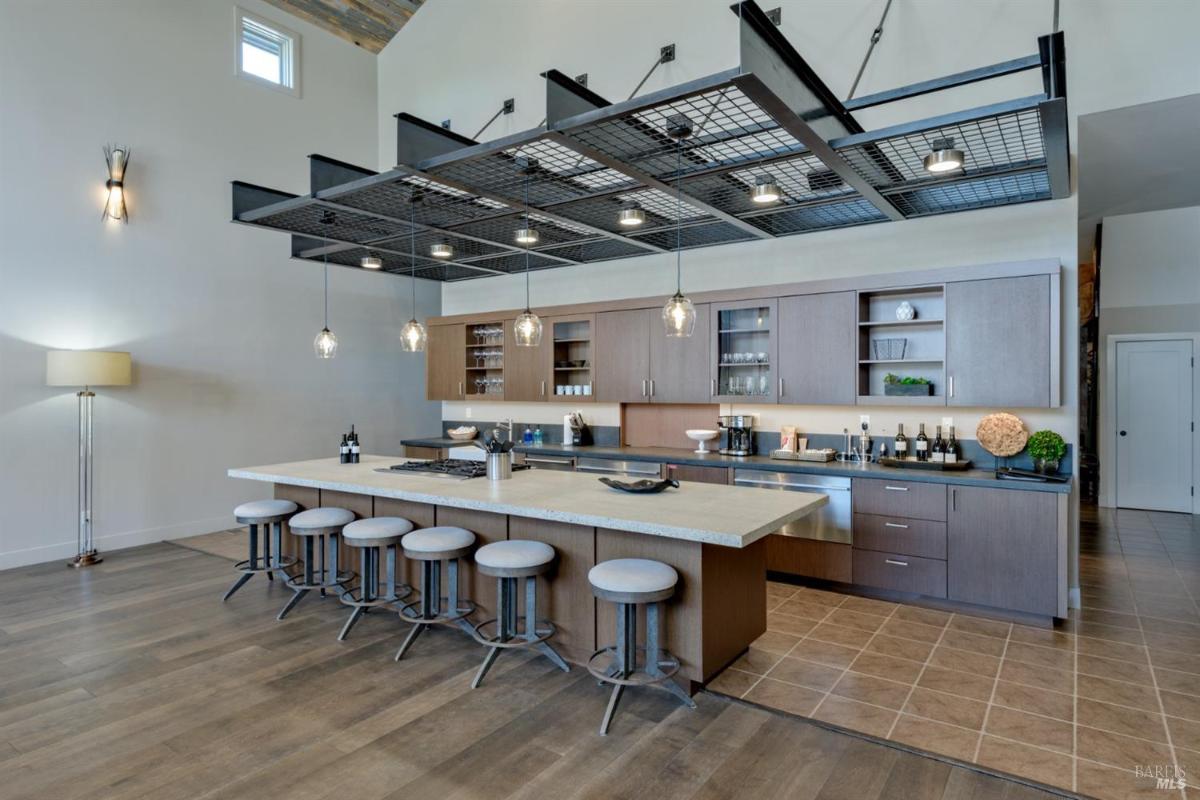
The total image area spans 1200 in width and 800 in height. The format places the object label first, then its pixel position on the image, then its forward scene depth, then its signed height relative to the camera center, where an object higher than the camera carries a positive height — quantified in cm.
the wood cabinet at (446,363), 712 +39
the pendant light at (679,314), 339 +44
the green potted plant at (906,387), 445 +8
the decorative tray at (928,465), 424 -44
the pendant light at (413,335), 439 +43
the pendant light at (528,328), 394 +43
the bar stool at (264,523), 428 -86
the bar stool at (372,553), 363 -91
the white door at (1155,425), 736 -30
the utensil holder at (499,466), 391 -41
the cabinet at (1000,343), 399 +36
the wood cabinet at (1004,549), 370 -88
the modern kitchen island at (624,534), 286 -68
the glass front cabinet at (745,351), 505 +38
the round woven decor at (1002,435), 418 -23
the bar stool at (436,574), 335 -96
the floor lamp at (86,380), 507 +14
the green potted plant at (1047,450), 401 -32
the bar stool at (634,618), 268 -97
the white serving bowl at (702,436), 542 -31
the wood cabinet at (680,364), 538 +29
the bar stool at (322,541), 398 -92
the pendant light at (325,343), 481 +41
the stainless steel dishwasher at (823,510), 434 -75
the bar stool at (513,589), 304 -94
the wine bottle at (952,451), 431 -36
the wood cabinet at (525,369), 642 +30
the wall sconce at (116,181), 560 +187
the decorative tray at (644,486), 341 -47
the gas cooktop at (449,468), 409 -46
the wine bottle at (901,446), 460 -33
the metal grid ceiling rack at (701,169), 271 +124
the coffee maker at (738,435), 529 -30
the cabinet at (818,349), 467 +37
